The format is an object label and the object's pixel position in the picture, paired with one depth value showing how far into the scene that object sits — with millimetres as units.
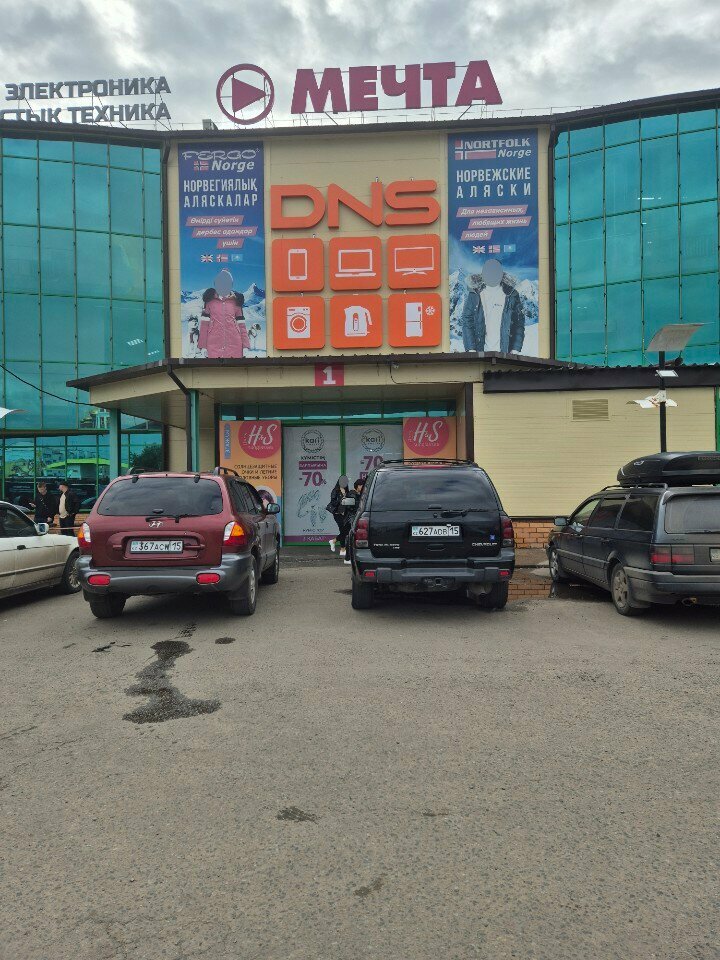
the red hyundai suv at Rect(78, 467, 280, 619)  6715
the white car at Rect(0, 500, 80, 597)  8008
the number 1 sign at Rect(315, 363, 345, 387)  13203
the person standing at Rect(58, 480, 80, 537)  14797
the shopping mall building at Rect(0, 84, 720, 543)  13094
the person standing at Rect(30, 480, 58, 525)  14711
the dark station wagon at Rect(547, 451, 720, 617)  6605
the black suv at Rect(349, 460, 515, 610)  7008
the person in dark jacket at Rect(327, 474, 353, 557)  13641
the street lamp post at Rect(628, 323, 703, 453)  10422
